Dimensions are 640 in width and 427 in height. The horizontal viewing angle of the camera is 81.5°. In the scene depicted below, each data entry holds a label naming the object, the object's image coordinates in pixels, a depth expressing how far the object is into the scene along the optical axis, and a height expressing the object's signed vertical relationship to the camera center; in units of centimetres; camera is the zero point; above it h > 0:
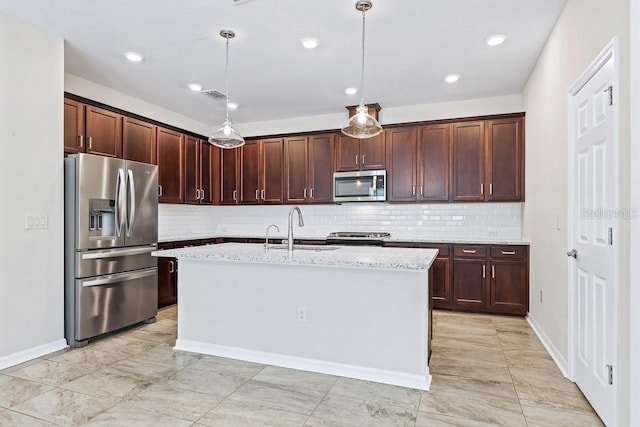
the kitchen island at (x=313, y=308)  251 -70
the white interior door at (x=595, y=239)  194 -14
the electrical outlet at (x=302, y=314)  280 -75
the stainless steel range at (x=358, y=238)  479 -29
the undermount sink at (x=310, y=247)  331 -29
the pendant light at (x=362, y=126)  293 +73
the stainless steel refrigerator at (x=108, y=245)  329 -28
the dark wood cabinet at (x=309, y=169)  532 +68
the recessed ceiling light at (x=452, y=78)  400 +151
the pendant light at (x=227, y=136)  311 +69
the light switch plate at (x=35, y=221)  298 -4
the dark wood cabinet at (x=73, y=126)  366 +90
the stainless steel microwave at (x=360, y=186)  497 +40
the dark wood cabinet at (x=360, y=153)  504 +86
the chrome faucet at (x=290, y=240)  312 -21
